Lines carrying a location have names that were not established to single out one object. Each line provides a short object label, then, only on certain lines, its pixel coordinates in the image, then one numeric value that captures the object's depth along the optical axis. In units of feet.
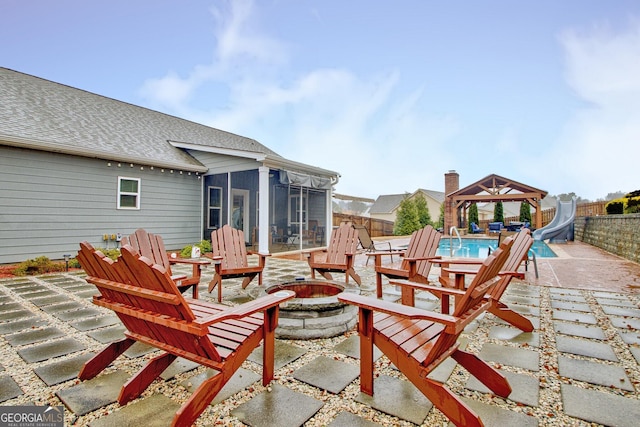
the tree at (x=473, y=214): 63.67
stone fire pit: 8.78
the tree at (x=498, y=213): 64.57
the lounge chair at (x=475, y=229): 59.93
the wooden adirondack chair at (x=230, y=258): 12.62
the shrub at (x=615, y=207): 31.37
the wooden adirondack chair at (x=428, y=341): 4.54
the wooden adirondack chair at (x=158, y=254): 10.97
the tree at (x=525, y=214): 65.52
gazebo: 53.26
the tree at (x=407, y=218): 58.59
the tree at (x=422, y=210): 63.67
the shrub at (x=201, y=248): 25.86
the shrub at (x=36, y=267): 18.54
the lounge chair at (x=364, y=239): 25.74
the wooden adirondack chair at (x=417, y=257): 11.88
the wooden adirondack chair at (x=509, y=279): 8.75
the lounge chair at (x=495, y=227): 57.53
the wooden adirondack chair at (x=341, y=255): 14.24
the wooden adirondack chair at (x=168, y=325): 4.45
